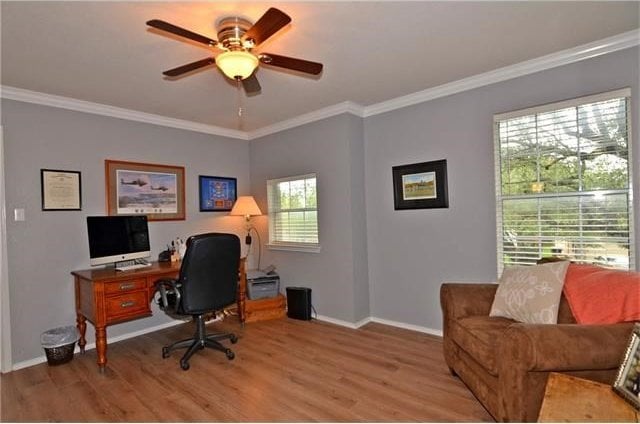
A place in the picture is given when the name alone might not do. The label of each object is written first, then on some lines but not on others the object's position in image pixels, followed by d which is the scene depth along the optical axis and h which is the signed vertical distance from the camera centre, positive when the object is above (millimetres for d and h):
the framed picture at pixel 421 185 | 3146 +190
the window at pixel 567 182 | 2303 +136
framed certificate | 2926 +233
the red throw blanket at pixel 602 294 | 1755 -541
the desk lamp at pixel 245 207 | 4051 +33
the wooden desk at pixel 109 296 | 2648 -696
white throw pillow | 1995 -594
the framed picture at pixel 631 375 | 1277 -716
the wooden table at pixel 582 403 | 1218 -804
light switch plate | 2768 +23
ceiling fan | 1767 +878
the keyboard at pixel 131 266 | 3019 -506
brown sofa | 1557 -775
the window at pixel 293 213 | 3902 -58
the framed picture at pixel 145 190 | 3369 +252
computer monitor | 2947 -233
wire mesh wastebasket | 2750 -1090
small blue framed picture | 4086 +227
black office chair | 2643 -619
